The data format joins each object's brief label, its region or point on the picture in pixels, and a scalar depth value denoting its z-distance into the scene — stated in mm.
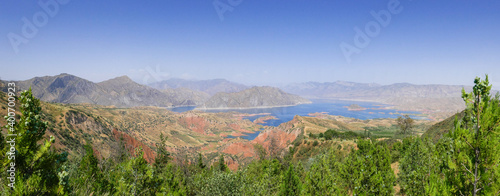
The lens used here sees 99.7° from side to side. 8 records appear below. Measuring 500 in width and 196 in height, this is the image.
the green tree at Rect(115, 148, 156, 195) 14922
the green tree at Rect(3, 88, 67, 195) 6738
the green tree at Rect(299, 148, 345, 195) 14520
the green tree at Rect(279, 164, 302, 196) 20000
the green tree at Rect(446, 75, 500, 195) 7594
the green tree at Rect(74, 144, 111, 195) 18784
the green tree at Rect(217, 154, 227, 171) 63600
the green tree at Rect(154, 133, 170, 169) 27297
